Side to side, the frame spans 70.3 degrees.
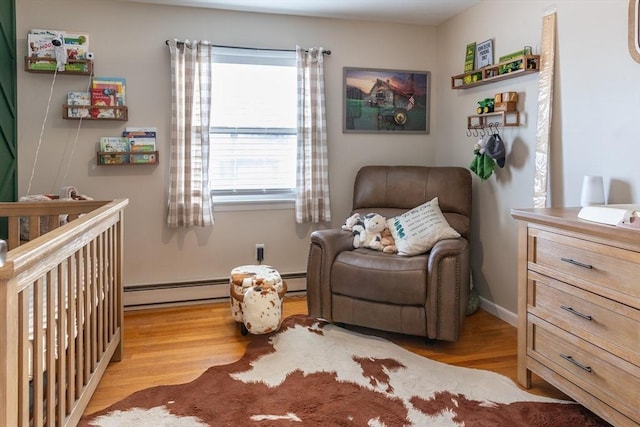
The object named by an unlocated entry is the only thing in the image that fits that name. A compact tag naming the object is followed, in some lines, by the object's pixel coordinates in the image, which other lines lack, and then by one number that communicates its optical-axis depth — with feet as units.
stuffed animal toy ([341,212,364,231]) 10.21
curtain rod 10.57
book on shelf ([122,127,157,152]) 10.48
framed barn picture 11.92
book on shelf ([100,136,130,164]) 10.31
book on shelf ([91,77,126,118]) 10.18
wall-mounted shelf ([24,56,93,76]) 9.65
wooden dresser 5.14
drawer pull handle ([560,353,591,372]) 5.74
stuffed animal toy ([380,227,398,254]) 9.33
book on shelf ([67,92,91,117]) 10.03
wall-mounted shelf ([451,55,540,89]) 8.59
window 11.15
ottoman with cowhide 8.72
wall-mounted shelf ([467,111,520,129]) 9.36
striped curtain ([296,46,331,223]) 11.31
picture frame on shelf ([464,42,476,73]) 10.64
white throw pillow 8.96
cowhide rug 6.09
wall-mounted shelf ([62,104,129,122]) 10.02
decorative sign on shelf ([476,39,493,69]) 10.09
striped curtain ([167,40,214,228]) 10.53
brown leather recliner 8.11
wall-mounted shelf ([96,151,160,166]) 10.30
